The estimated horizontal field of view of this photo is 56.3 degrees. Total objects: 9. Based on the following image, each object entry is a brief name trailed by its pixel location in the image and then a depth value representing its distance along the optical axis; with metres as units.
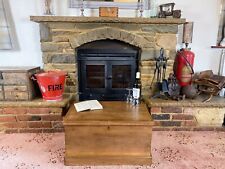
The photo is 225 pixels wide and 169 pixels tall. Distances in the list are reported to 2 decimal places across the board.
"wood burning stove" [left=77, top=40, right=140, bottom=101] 2.70
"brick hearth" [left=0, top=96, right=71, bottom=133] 2.35
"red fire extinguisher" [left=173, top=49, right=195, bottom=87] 2.71
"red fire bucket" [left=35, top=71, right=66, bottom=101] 2.37
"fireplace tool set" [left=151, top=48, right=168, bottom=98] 2.56
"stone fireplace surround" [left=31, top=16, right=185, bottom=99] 2.52
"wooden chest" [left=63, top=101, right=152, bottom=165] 1.75
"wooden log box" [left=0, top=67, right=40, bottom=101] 2.34
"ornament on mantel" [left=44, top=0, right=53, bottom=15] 2.59
